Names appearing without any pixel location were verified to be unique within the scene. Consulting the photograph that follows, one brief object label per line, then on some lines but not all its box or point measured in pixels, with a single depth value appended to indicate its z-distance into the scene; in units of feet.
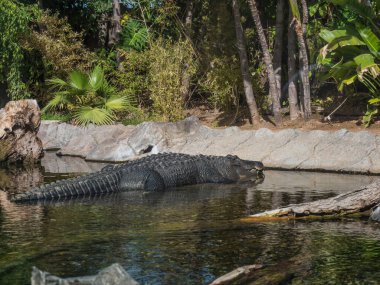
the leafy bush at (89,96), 63.82
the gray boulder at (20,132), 49.55
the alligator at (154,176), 32.86
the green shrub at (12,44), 65.72
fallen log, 26.21
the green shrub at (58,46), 69.15
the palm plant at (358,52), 49.47
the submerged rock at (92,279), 15.31
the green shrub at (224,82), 60.34
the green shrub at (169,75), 60.13
